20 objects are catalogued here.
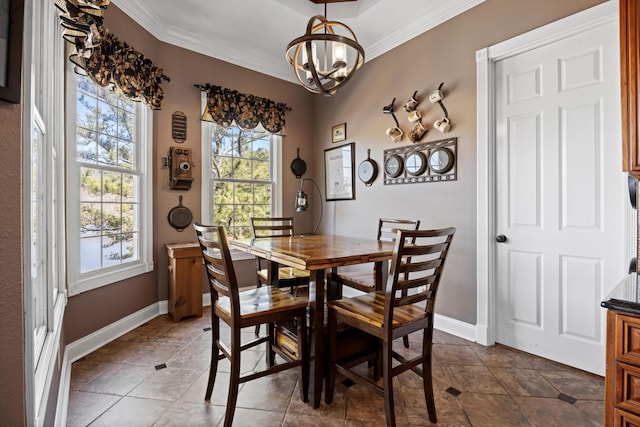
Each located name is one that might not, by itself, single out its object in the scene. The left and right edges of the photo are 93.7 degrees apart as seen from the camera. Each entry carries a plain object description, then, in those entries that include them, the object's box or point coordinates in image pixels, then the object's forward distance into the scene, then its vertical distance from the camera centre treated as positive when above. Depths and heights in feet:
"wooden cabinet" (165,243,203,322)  9.82 -2.21
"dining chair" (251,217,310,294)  8.32 -1.77
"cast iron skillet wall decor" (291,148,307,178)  13.85 +2.19
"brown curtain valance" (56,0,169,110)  4.84 +3.68
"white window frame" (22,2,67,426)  2.73 +0.22
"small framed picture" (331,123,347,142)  12.87 +3.55
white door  6.52 +0.41
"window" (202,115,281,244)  11.64 +1.55
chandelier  5.89 +3.32
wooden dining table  5.27 -0.84
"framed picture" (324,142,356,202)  12.60 +1.81
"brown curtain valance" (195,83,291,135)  11.17 +4.15
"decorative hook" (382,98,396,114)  10.61 +3.72
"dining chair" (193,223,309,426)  5.06 -1.77
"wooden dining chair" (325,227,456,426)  4.81 -1.83
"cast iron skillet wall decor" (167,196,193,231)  10.64 -0.10
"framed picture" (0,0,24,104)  2.36 +1.35
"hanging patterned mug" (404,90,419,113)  9.83 +3.61
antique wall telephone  10.44 +1.64
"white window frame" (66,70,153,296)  7.55 +0.19
